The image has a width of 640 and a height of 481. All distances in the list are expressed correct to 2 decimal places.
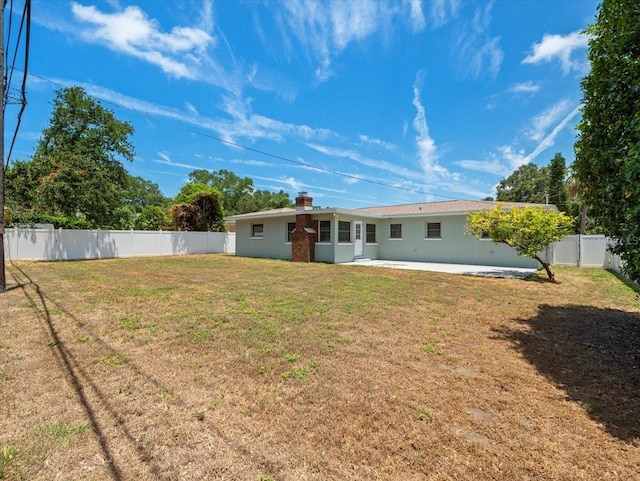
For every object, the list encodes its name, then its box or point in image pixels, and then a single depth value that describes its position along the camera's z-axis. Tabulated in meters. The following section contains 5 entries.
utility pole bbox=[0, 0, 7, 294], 7.35
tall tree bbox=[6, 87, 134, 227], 15.77
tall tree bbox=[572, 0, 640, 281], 3.45
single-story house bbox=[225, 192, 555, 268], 14.83
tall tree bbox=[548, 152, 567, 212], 26.45
